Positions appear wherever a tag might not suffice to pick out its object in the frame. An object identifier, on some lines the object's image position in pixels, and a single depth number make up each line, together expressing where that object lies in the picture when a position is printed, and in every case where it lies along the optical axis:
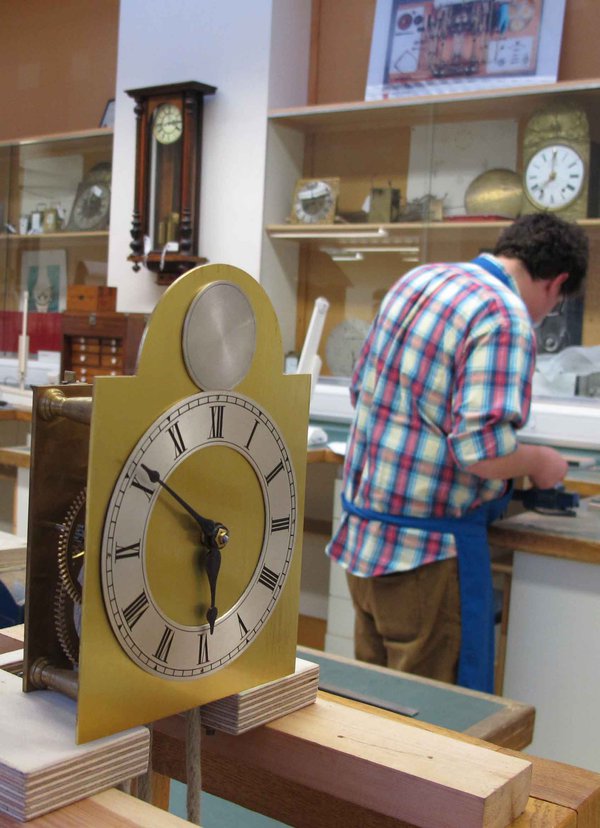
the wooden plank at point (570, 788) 0.56
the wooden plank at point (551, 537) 2.05
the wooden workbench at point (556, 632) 2.08
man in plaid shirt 1.90
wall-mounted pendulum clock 4.94
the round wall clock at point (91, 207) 5.61
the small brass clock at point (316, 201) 4.81
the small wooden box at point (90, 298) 4.77
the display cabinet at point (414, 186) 4.14
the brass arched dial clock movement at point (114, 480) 0.50
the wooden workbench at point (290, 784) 0.55
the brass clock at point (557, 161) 4.08
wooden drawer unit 3.97
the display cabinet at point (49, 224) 5.66
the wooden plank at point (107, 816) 0.47
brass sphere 4.29
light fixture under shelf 4.66
